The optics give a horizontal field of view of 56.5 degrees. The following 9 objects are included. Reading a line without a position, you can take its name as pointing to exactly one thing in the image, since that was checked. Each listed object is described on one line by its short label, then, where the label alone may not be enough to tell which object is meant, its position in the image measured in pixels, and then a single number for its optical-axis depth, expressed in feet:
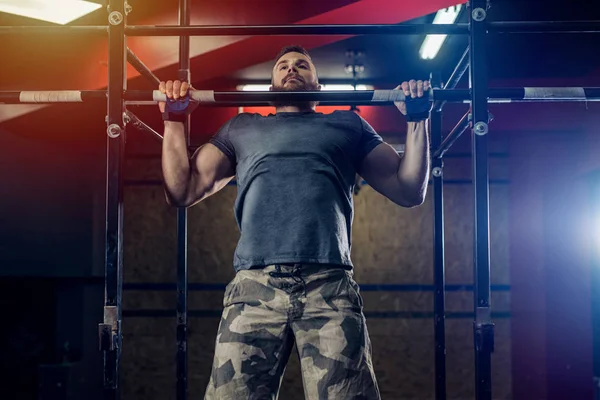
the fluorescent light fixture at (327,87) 16.58
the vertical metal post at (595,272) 15.03
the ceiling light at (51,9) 9.85
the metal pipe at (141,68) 6.46
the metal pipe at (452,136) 6.50
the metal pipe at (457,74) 7.33
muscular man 5.50
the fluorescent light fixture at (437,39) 11.61
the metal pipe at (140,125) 6.55
